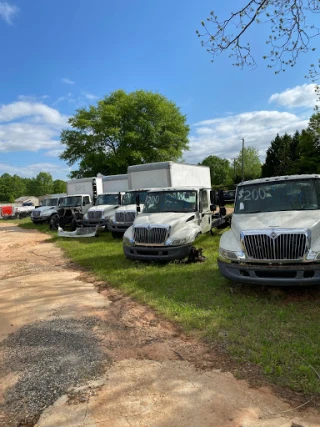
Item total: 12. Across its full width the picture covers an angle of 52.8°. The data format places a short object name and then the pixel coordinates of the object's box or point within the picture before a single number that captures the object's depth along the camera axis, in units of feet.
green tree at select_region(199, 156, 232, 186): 330.38
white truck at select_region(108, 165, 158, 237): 43.11
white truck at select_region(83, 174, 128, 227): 52.19
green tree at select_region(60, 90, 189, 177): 111.14
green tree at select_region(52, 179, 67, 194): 451.94
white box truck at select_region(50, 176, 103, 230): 57.11
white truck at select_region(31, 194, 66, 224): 76.54
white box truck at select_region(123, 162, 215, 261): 26.27
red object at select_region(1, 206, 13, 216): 124.26
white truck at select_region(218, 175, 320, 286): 16.62
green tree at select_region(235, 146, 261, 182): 253.03
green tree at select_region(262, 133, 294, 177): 174.19
